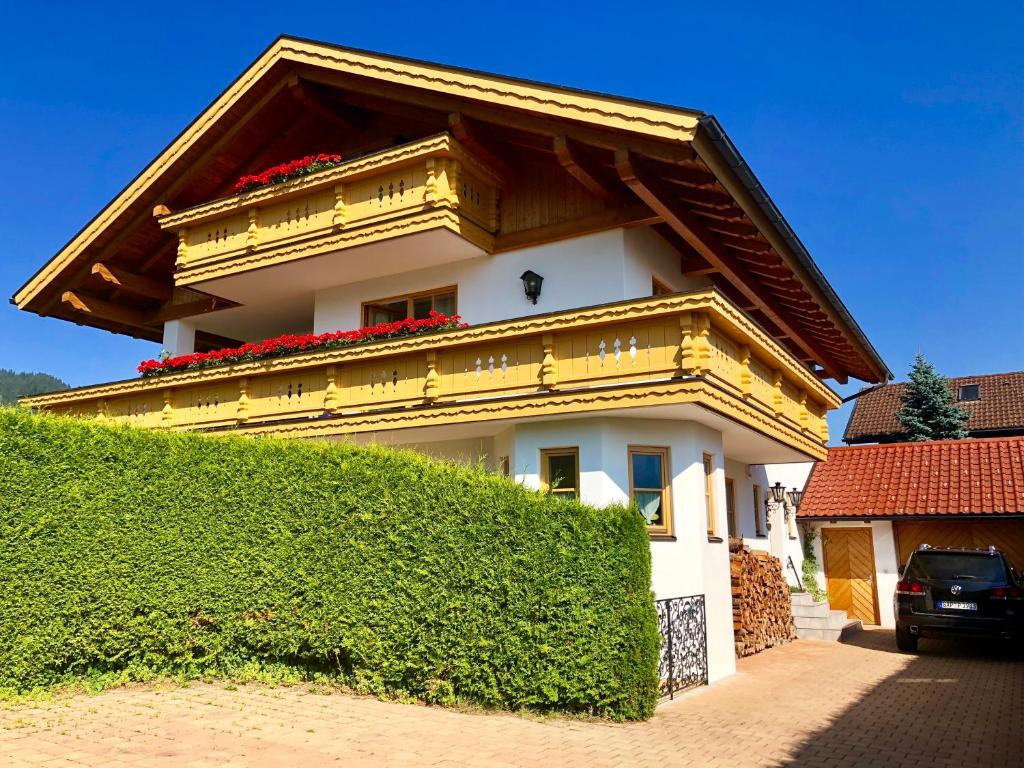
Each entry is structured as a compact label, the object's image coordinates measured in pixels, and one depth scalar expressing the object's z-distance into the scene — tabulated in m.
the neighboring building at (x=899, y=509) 18.62
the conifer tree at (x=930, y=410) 30.95
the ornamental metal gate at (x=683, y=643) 10.14
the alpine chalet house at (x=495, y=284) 11.88
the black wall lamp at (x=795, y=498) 20.23
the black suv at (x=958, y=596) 13.33
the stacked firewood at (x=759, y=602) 14.26
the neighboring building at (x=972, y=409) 34.47
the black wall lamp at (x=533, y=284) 14.18
